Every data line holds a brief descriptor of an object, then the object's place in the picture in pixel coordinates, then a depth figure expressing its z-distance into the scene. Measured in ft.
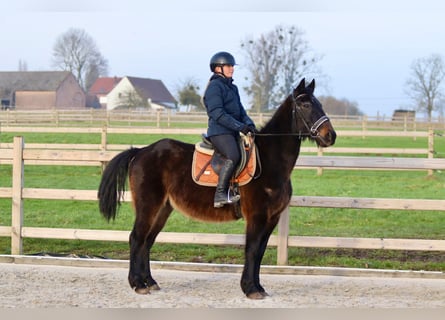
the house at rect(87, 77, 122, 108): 308.77
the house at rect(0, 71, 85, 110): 238.07
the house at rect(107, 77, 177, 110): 279.69
